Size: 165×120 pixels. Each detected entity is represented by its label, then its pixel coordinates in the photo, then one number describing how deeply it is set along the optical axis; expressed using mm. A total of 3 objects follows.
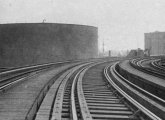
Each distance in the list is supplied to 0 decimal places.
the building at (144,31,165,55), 90312
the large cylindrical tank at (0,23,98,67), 44500
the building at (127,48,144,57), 60850
